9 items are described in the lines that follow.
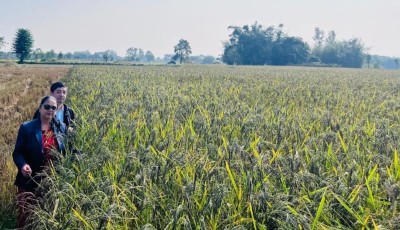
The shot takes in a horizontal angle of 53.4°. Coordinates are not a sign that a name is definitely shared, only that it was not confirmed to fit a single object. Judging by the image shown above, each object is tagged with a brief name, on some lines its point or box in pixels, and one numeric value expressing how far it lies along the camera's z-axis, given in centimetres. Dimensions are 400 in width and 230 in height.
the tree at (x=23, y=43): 8894
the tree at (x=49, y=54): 13275
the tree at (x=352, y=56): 11862
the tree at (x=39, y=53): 12512
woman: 460
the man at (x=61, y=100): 592
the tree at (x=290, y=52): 10415
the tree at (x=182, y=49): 13656
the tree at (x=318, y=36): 16662
